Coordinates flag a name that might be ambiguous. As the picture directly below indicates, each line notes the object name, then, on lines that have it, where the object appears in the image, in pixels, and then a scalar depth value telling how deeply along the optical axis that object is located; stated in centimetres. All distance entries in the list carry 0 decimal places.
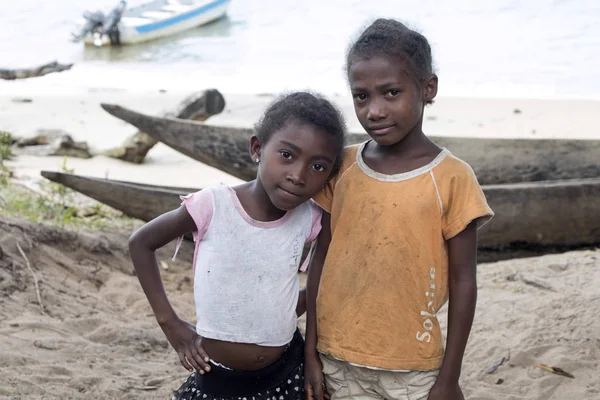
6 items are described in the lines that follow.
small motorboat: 2083
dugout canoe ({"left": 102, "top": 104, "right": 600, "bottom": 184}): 478
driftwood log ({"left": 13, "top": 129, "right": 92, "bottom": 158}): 799
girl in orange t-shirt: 187
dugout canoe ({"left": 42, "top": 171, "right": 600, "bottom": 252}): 396
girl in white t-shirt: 193
